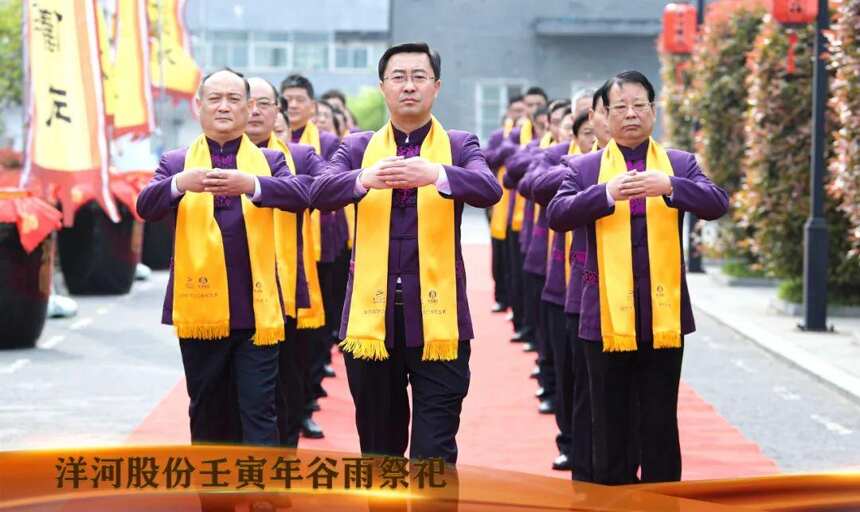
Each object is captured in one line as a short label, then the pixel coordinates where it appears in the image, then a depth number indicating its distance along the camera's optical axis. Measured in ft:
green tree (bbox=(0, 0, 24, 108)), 141.38
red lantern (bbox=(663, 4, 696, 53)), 75.10
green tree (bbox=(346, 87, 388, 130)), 169.37
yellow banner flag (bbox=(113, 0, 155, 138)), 62.03
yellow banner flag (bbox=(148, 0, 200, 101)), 79.30
